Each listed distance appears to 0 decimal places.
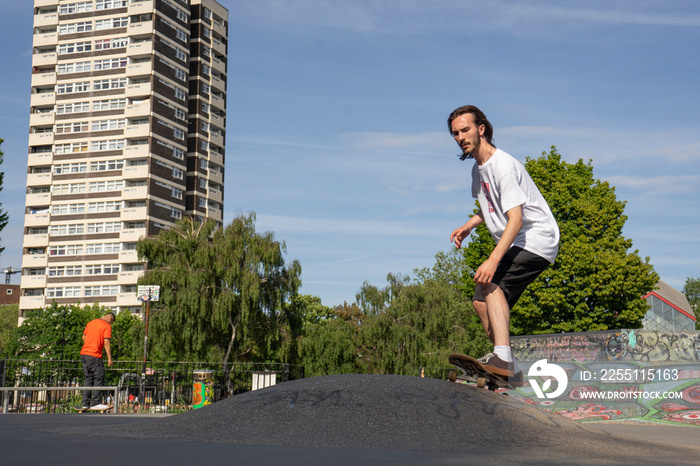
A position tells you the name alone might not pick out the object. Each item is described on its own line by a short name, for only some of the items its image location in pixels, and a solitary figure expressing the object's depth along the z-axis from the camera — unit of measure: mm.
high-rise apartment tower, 75625
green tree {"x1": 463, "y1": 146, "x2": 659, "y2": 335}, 29812
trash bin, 15734
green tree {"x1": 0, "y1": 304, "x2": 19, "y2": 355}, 82375
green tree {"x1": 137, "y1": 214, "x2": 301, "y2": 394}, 36031
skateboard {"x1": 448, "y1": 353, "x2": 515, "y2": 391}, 5441
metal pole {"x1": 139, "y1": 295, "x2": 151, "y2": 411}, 17828
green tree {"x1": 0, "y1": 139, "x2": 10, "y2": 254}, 23009
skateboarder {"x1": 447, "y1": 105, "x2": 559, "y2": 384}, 5324
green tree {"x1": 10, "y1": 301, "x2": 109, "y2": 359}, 48031
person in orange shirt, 11859
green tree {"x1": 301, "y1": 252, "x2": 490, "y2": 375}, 40875
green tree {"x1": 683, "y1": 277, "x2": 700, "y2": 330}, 140662
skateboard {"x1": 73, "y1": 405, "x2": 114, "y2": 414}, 11370
